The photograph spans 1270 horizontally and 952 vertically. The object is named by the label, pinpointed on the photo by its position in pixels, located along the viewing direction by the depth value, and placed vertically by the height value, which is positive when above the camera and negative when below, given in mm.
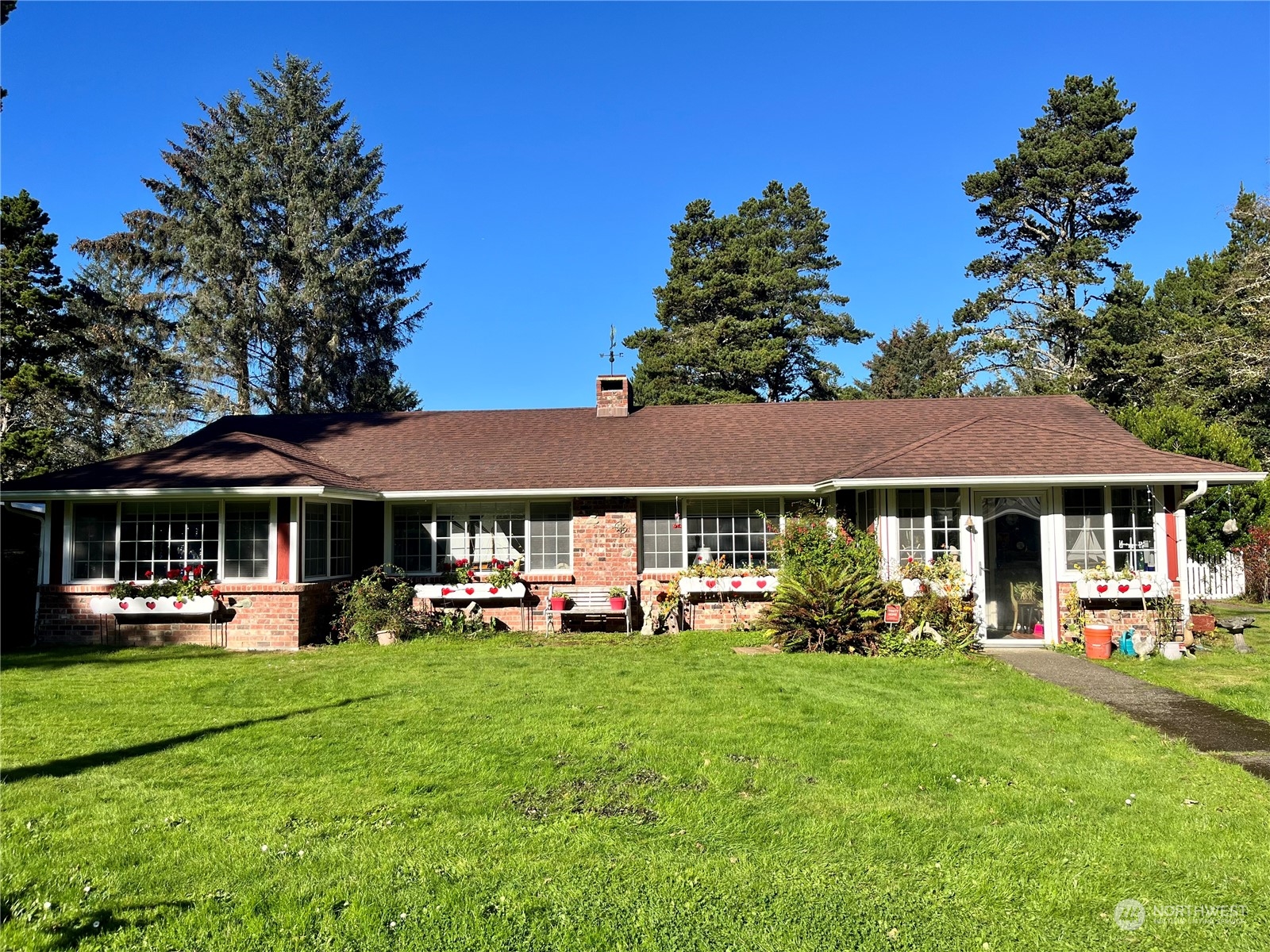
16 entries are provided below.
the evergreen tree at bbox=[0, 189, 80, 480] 18688 +5147
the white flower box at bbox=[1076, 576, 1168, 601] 11641 -921
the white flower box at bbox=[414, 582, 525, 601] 14234 -1057
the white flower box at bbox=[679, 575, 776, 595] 14016 -967
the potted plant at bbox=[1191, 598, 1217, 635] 11797 -1432
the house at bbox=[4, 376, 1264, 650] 12062 +407
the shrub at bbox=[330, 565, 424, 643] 13477 -1321
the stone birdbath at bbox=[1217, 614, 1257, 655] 11477 -1546
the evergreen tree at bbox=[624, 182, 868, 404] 32188 +9053
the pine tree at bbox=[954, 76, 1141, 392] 27719 +10891
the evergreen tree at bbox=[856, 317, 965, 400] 45125 +9496
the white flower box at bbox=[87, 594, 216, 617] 12789 -1131
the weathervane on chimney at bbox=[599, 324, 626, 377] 20478 +4636
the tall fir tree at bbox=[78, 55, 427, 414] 29469 +10483
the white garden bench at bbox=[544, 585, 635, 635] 14062 -1342
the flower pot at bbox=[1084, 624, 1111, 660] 11078 -1590
